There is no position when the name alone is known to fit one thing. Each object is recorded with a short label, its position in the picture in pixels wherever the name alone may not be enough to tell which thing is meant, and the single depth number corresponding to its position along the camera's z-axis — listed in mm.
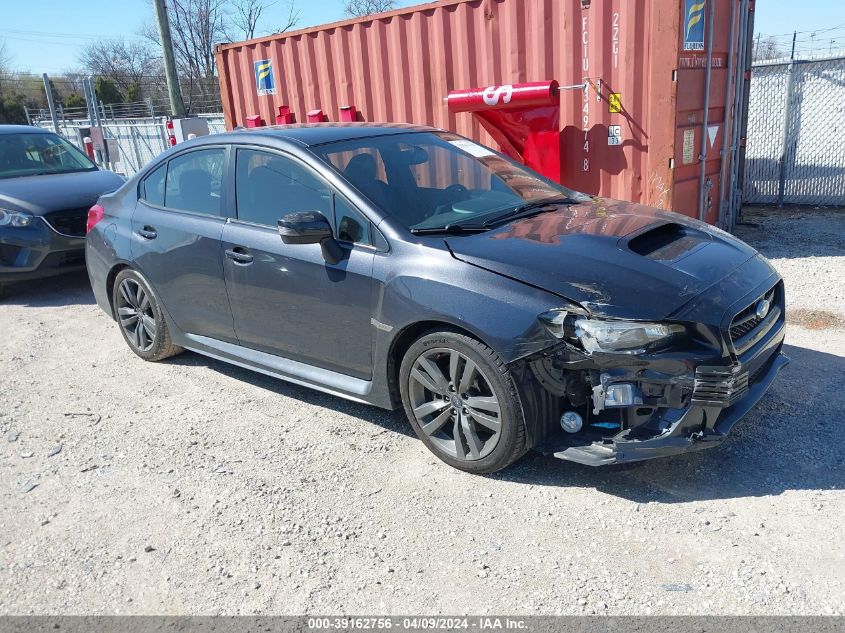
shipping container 6621
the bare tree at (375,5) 40525
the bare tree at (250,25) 44469
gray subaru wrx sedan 3096
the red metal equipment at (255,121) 10070
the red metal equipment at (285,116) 9586
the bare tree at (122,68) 48844
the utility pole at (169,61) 11945
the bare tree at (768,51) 27555
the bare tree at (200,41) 44094
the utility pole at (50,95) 16428
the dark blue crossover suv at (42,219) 7324
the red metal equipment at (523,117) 7008
